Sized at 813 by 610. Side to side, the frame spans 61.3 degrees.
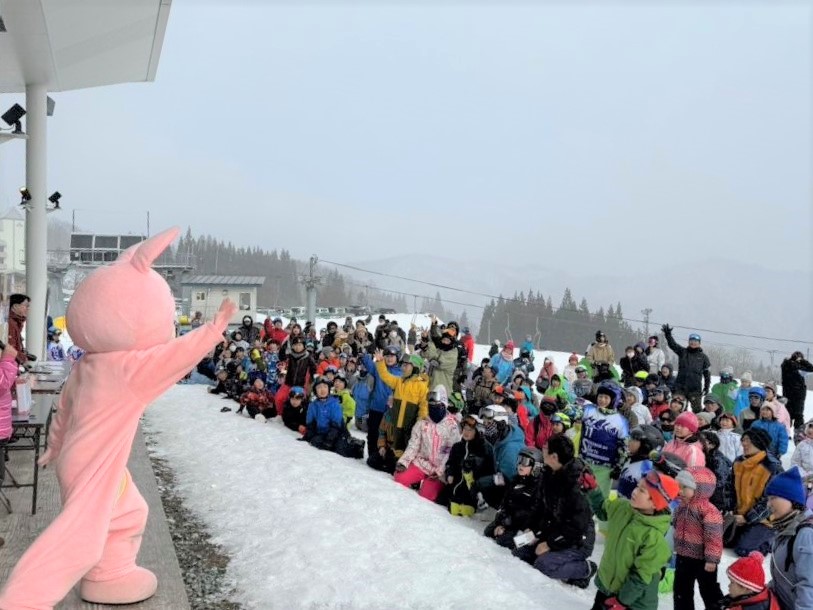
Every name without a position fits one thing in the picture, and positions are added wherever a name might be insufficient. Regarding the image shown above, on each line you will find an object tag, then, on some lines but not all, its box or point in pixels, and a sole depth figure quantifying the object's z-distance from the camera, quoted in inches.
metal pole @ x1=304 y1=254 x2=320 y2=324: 1031.6
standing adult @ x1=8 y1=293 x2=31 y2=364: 319.6
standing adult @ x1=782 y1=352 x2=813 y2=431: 502.3
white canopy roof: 367.9
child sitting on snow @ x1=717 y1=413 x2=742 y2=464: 349.6
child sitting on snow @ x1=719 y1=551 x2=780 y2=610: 150.4
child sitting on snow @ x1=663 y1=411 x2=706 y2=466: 263.3
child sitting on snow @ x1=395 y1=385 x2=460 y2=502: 319.0
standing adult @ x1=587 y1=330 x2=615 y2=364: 566.6
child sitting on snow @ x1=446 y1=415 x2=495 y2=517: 295.4
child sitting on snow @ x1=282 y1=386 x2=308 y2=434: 416.5
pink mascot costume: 136.3
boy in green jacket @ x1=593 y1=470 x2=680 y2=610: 176.2
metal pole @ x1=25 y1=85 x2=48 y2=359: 489.4
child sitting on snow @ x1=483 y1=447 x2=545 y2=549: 257.3
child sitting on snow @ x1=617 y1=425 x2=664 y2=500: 238.8
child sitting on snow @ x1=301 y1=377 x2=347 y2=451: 374.3
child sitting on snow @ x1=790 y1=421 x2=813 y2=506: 328.2
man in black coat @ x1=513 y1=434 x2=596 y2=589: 232.2
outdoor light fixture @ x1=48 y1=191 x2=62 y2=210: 515.5
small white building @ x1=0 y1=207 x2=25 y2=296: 748.5
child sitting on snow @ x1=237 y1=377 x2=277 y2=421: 446.9
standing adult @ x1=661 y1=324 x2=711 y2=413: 503.5
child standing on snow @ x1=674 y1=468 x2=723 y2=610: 189.3
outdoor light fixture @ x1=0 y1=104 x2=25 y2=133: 459.1
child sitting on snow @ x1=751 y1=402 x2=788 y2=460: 371.6
